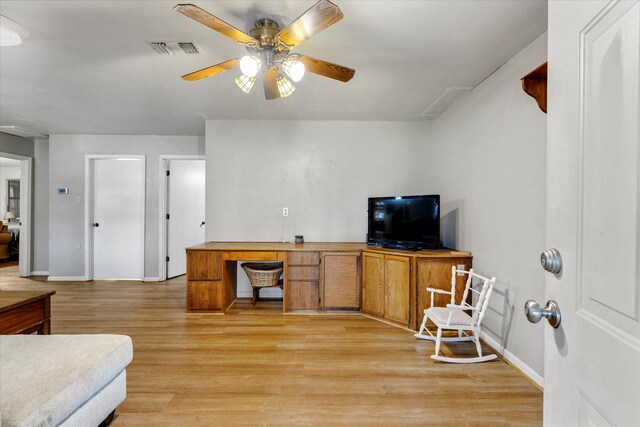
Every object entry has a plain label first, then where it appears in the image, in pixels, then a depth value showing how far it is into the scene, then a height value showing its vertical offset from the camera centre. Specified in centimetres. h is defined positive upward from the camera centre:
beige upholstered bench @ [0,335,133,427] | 124 -75
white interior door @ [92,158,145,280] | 542 -19
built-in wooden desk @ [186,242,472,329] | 362 -75
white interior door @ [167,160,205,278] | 547 +3
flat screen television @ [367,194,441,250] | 328 -11
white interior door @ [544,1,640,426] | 60 +0
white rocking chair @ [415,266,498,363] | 253 -87
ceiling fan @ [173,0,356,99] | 167 +104
